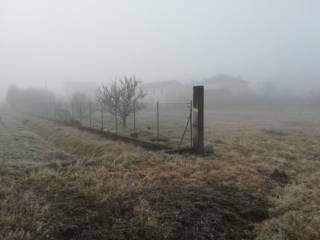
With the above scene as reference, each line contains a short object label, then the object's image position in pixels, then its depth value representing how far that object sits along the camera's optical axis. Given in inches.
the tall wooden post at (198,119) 429.4
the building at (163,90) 2667.1
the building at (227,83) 2960.1
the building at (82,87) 3159.5
